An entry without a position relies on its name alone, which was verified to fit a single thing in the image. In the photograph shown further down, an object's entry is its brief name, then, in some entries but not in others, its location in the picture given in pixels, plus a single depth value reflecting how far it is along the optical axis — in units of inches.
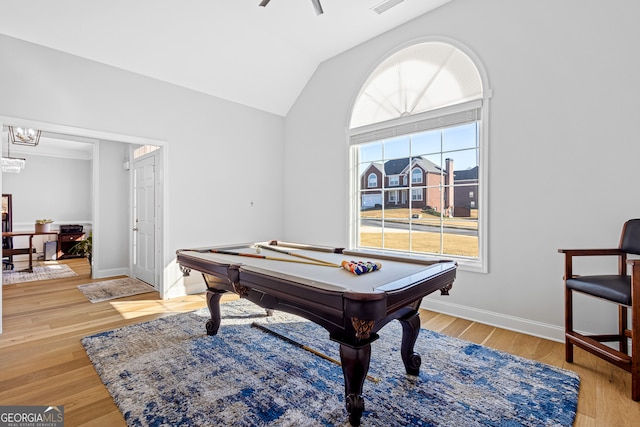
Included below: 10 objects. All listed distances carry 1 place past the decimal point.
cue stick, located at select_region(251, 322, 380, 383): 81.6
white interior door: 182.4
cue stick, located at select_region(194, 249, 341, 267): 87.6
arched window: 128.4
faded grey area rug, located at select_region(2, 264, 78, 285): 201.0
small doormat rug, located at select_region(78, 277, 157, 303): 161.9
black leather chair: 72.7
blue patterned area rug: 66.5
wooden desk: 218.0
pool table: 57.5
